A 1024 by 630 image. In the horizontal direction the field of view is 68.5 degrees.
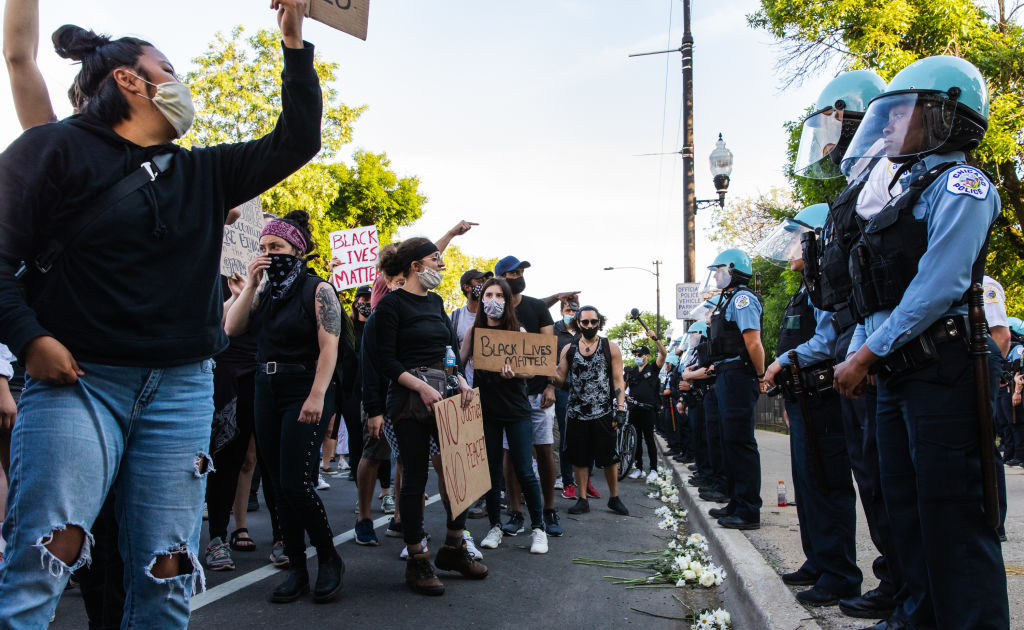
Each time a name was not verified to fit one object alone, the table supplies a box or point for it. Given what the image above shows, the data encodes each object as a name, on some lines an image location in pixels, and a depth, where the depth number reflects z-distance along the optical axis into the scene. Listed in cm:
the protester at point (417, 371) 439
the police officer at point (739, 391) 583
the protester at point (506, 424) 546
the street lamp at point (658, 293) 5064
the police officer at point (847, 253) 316
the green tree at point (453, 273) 4398
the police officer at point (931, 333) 244
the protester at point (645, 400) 1078
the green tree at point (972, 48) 1543
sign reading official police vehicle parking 1548
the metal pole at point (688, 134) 1603
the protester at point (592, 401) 738
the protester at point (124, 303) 188
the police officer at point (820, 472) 372
